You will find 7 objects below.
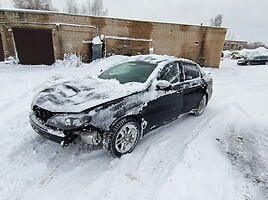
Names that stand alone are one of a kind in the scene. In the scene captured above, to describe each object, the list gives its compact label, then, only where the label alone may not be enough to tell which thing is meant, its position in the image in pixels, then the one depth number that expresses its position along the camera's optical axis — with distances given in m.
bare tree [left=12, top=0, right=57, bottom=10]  35.00
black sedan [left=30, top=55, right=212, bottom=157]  2.73
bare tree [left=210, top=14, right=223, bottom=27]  51.34
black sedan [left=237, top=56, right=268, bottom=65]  20.45
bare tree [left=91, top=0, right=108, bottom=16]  42.44
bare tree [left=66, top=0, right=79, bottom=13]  43.66
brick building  11.62
